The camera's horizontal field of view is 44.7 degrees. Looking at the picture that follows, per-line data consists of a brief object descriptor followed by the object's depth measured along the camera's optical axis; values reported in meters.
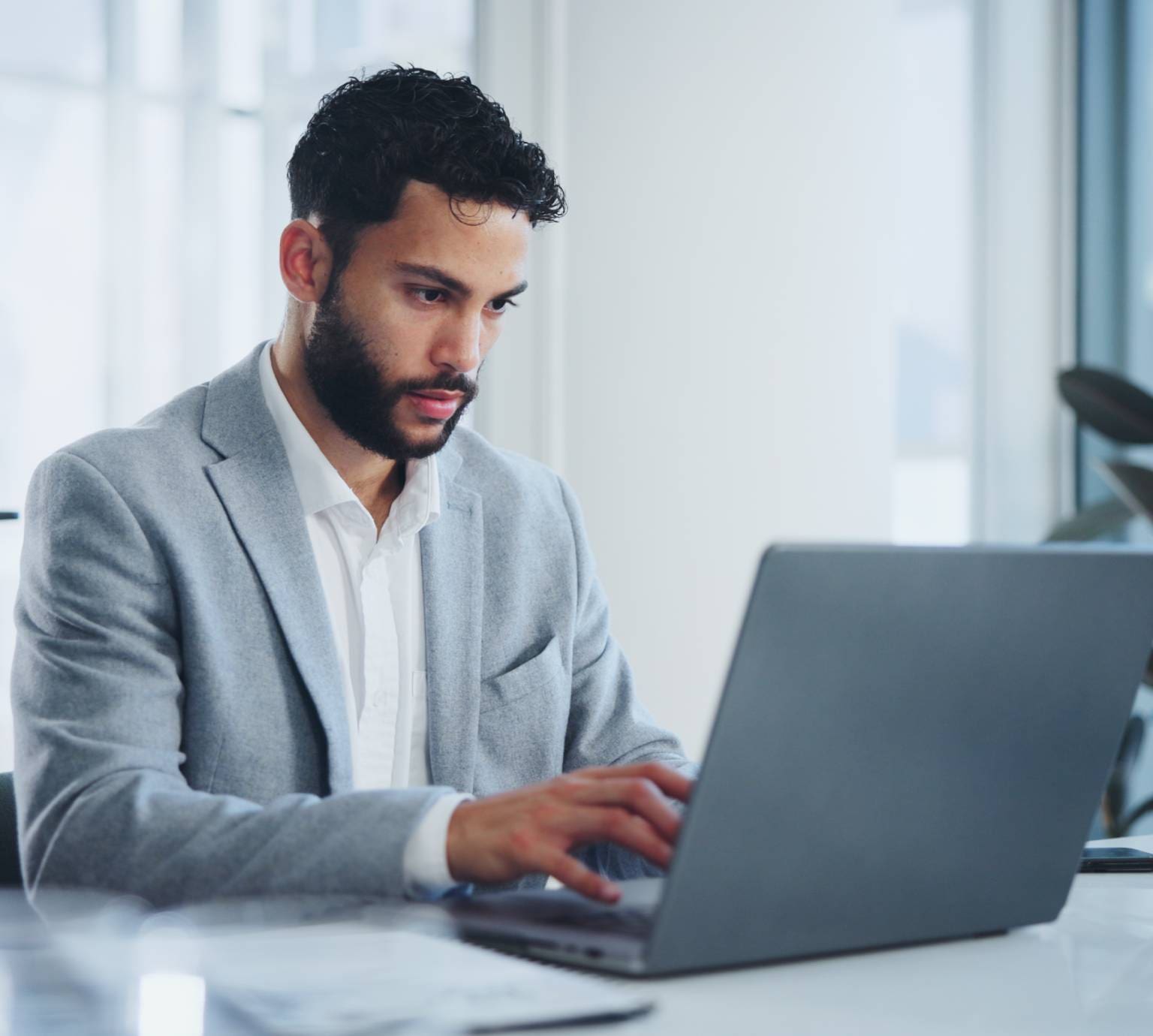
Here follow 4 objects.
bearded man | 1.19
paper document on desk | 0.65
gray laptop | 0.76
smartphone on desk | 1.25
